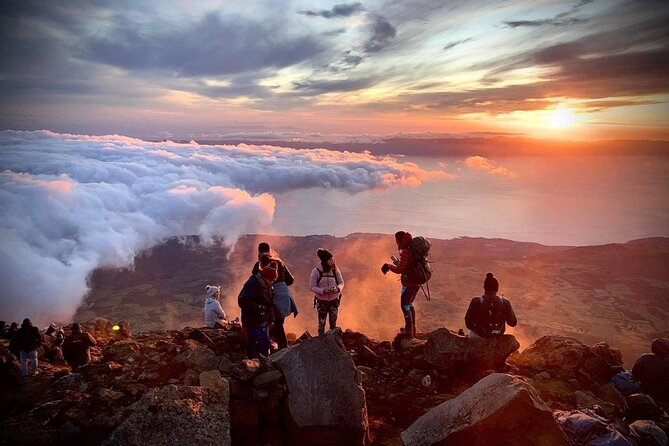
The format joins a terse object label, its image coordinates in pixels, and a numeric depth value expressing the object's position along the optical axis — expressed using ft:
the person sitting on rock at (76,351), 30.76
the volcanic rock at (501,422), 16.62
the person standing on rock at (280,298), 27.37
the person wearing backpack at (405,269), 30.81
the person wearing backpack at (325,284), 30.32
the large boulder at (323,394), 18.66
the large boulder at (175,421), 15.57
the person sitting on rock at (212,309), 37.08
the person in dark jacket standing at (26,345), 28.43
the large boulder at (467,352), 27.96
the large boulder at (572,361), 29.73
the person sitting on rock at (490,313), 27.50
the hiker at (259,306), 24.93
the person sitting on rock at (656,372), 27.30
